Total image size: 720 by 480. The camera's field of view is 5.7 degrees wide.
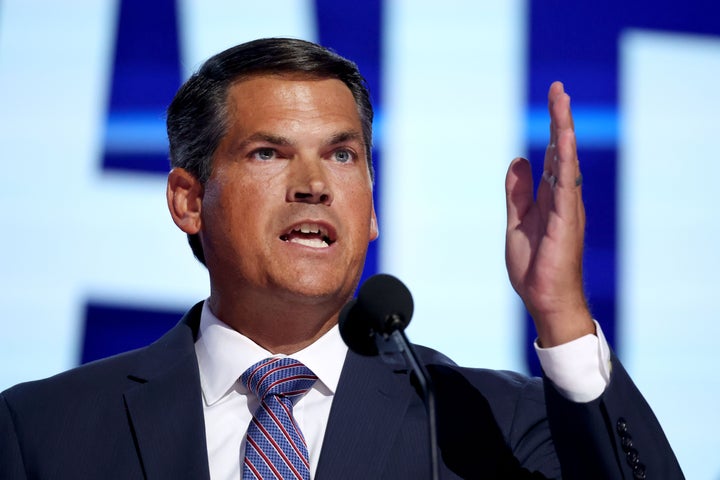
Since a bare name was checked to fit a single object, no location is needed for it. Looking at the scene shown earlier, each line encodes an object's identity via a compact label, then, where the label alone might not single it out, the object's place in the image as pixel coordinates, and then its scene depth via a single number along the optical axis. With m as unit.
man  5.63
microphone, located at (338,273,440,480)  5.54
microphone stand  5.51
